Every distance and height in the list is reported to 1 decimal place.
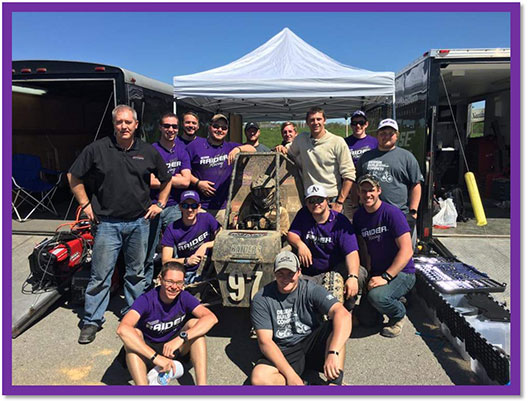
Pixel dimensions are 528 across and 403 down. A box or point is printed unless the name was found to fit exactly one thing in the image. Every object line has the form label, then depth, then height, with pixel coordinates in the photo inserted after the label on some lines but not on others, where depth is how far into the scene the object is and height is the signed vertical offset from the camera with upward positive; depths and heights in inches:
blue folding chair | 343.9 +18.2
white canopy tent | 236.8 +70.2
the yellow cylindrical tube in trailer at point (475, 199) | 183.8 -0.8
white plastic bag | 305.3 -14.4
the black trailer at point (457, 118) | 216.1 +69.2
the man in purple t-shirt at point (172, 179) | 178.2 +8.6
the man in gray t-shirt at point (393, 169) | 177.3 +12.7
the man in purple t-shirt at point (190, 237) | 159.3 -16.2
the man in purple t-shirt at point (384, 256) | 151.8 -23.1
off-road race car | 142.3 -14.1
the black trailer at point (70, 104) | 239.0 +76.3
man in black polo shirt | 151.6 -1.2
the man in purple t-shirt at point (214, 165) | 192.7 +16.3
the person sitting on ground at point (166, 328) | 113.6 -40.0
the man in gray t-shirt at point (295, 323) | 114.0 -37.6
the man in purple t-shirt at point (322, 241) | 148.3 -16.8
